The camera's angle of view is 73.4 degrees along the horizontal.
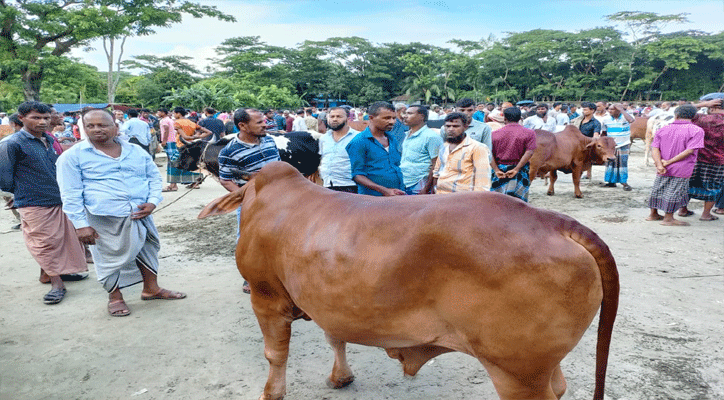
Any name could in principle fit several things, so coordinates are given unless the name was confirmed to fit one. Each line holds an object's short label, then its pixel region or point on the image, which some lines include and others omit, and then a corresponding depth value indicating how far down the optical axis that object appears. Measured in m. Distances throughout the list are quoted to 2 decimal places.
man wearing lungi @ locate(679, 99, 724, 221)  6.67
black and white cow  5.37
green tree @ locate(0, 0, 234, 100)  20.33
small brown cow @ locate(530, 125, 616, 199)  8.62
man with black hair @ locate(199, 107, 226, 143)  10.75
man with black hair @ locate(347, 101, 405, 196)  4.24
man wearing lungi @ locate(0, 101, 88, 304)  4.47
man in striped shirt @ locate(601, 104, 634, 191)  9.59
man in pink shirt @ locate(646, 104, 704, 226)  6.38
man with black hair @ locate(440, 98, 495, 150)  5.53
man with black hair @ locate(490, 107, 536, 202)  5.88
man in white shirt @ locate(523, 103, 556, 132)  9.84
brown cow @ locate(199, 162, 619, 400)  1.76
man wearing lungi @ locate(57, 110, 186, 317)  3.80
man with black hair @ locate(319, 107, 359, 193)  5.04
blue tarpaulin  29.60
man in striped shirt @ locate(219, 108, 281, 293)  4.08
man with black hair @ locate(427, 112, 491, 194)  4.25
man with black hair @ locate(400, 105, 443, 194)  4.83
